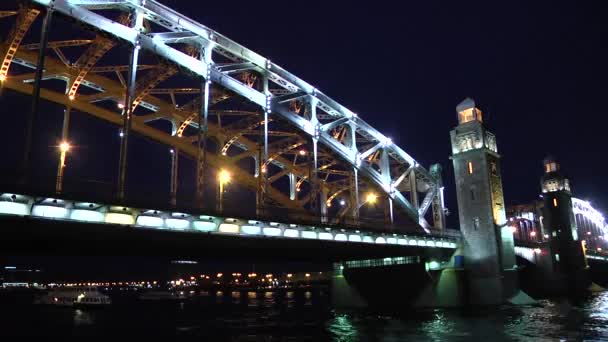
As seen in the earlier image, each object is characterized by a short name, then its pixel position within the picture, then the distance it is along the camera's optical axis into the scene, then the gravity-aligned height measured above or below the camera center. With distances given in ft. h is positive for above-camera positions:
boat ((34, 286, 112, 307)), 265.54 -7.96
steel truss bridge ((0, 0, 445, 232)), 96.12 +48.18
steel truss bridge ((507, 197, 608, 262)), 337.31 +38.60
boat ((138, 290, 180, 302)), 384.97 -10.64
